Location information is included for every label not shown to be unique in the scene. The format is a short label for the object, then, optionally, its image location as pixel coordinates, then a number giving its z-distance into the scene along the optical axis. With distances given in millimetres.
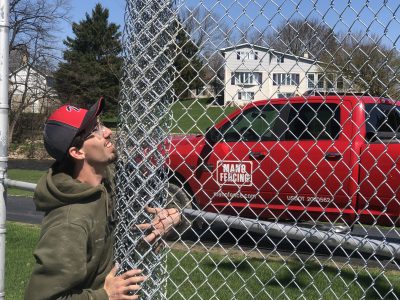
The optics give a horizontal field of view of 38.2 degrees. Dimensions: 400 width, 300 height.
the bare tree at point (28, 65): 36281
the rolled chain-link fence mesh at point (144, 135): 2514
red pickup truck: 4098
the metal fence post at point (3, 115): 2725
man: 2096
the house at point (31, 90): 37781
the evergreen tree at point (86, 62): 40312
